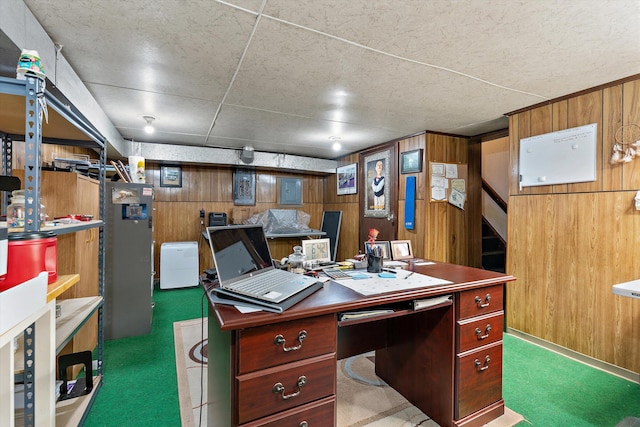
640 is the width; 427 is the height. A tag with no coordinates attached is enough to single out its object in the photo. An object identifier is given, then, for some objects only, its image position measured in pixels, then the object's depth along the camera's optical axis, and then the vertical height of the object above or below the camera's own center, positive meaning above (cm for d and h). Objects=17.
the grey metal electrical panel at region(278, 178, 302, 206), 576 +40
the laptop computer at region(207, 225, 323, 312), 123 -32
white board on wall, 243 +50
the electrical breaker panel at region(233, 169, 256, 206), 536 +45
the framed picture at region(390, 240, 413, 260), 228 -31
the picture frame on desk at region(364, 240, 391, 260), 208 -27
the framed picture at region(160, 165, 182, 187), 490 +59
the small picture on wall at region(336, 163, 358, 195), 511 +60
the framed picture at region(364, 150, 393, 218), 439 +42
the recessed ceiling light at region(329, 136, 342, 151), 416 +105
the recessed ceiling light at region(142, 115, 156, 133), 322 +103
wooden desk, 113 -72
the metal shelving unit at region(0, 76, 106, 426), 117 +14
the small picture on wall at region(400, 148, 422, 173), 379 +68
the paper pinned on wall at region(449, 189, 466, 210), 386 +18
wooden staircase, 457 -62
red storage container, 108 -18
